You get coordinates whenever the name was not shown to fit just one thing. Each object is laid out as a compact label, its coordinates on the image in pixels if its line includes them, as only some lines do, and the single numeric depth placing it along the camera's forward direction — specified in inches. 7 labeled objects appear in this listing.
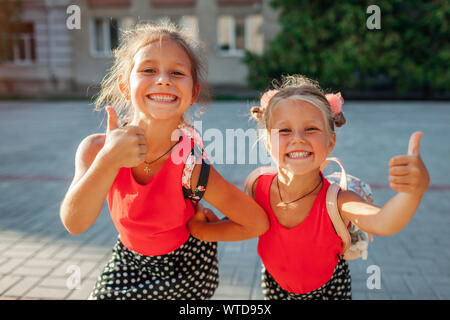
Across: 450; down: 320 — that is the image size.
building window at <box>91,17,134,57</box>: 784.9
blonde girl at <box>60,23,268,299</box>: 67.6
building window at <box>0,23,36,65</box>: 791.1
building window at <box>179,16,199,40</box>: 748.4
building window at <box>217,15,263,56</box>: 753.0
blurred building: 743.1
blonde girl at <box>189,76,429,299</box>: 68.2
